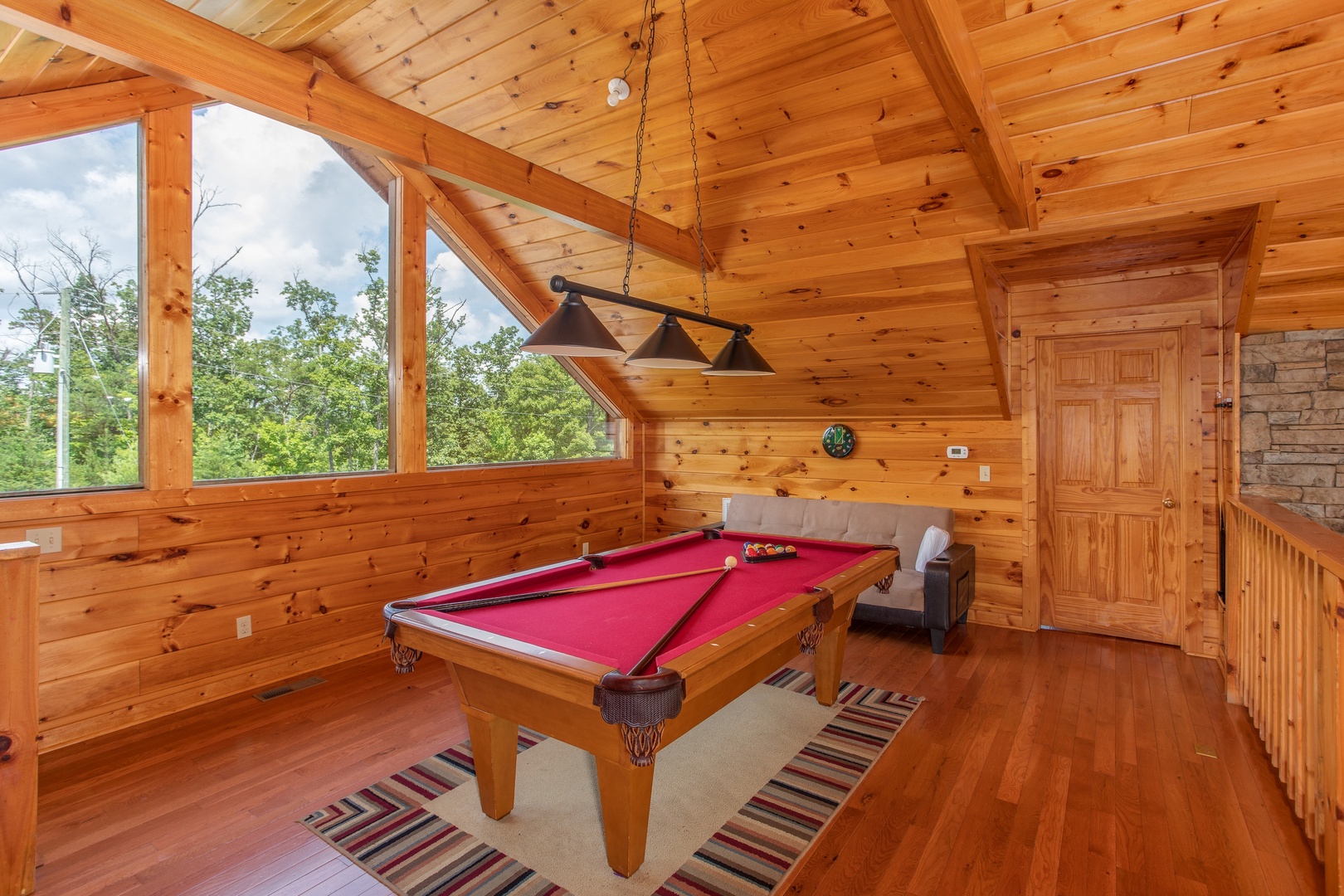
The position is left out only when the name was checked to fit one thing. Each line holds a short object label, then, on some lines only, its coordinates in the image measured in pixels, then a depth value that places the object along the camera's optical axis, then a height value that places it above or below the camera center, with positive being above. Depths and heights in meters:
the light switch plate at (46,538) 2.78 -0.36
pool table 1.77 -0.60
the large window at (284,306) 3.46 +0.81
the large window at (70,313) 2.85 +0.62
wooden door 4.33 -0.27
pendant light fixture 2.50 +0.45
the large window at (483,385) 4.64 +0.48
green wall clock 5.30 +0.05
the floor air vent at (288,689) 3.47 -1.26
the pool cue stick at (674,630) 1.80 -0.58
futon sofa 4.17 -0.67
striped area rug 2.08 -1.33
